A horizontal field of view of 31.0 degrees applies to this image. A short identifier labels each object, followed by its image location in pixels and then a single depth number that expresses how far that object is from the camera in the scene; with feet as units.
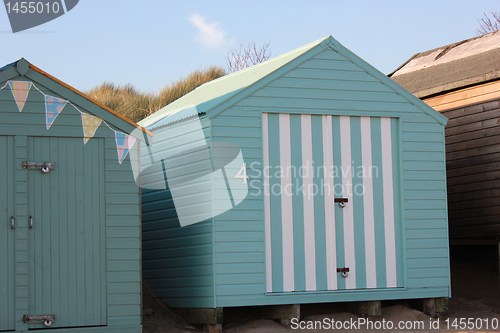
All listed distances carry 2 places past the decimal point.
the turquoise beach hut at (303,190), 34.37
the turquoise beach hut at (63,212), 31.24
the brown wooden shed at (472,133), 42.80
